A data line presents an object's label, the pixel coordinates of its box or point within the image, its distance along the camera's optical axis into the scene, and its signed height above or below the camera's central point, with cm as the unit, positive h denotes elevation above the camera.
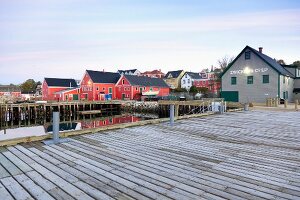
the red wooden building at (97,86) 4809 +187
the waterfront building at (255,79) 2884 +180
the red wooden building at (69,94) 5091 +23
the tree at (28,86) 9347 +391
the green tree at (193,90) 5576 +87
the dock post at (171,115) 971 -94
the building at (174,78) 7650 +532
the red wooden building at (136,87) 4775 +154
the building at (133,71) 7367 +743
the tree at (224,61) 5947 +844
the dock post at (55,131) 628 -99
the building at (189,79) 6994 +458
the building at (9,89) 9669 +295
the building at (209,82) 6283 +336
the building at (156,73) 8318 +772
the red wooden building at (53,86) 5532 +231
